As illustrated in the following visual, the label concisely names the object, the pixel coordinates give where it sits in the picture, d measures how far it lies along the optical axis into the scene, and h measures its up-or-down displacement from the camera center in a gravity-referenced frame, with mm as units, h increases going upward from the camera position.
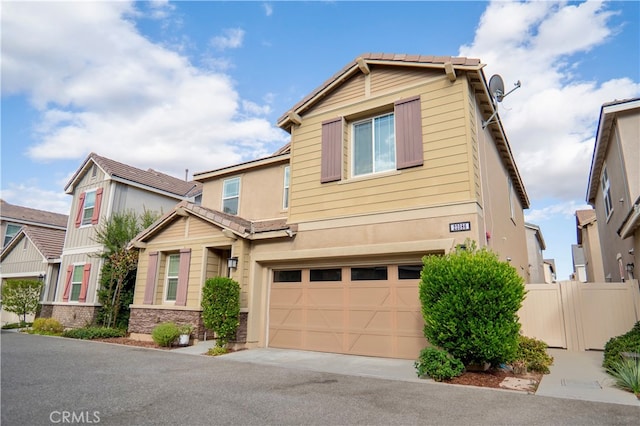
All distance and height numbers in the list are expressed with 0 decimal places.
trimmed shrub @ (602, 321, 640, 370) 6754 -879
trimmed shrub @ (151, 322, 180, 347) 10594 -1295
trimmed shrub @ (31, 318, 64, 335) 14781 -1646
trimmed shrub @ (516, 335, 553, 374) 7066 -1109
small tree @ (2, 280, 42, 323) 17725 -540
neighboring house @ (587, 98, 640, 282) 10172 +3893
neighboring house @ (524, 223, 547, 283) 24512 +3384
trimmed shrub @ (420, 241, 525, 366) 6395 -211
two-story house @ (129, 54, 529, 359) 8578 +1913
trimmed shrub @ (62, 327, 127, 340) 12758 -1611
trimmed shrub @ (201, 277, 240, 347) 9820 -472
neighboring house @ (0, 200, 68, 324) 19031 +1752
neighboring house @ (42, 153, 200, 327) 15812 +3388
